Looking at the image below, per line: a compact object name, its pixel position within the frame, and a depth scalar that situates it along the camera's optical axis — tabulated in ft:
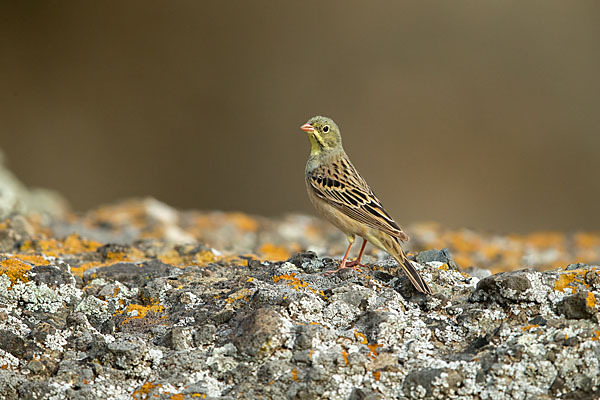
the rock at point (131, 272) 36.37
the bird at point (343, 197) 37.29
